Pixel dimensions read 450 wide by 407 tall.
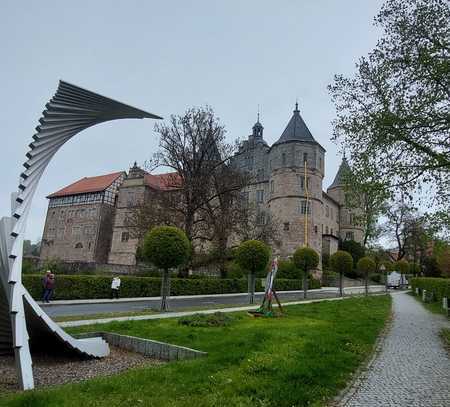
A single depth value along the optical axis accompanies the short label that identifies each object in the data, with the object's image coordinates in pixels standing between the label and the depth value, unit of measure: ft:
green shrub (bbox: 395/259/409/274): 161.59
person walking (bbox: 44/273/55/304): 60.85
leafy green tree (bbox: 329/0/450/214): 39.04
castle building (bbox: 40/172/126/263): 198.08
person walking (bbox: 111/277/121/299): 74.33
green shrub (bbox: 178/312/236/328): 34.68
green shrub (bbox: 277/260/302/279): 136.67
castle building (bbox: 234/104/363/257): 173.47
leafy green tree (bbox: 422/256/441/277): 175.42
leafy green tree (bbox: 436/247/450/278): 113.52
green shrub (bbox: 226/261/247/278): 120.57
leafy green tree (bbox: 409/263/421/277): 189.47
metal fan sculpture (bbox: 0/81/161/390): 17.74
